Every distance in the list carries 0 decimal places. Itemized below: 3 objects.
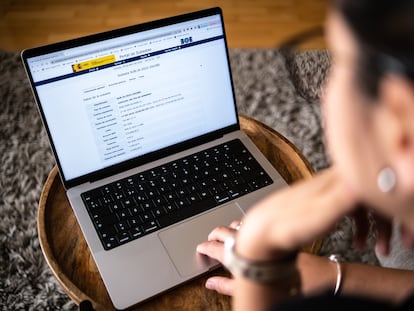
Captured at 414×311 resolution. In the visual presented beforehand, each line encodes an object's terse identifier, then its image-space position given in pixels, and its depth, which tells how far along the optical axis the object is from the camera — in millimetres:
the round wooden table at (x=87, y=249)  791
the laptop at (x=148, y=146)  820
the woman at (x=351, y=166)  327
